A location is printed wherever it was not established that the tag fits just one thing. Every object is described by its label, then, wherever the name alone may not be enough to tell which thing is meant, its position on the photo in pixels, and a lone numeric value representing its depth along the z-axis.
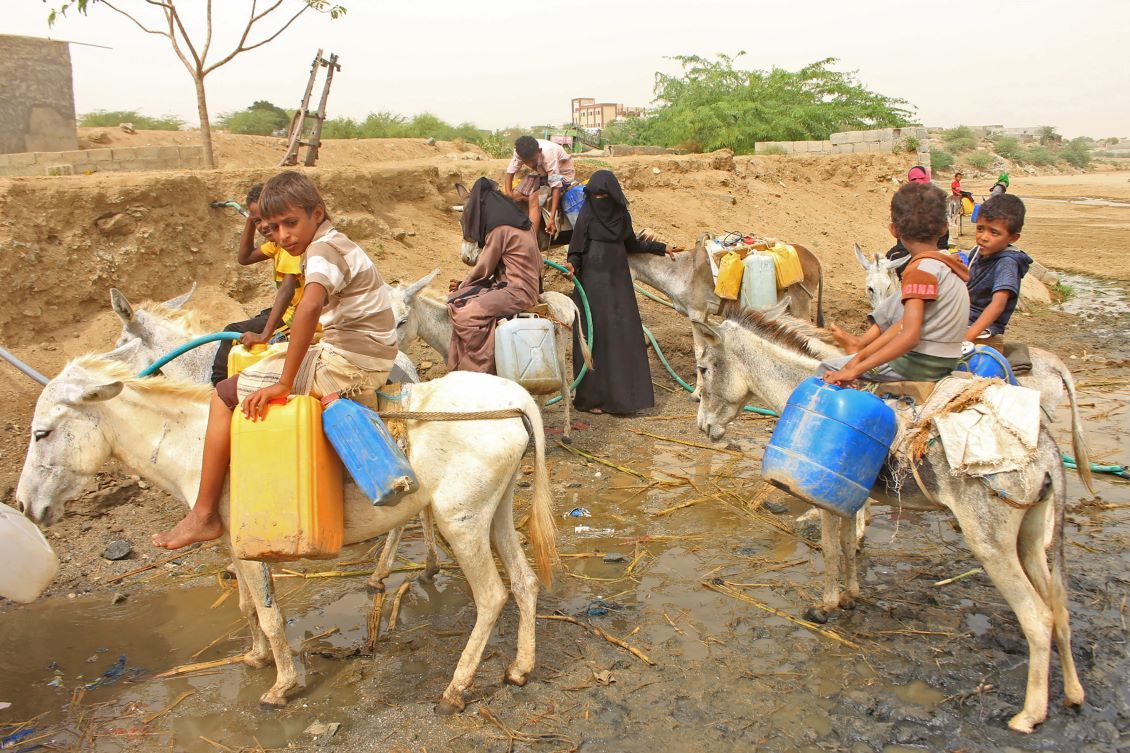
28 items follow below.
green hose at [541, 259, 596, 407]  8.45
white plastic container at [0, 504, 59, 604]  3.96
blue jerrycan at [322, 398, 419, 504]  3.60
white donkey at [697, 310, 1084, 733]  3.73
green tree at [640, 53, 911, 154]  20.58
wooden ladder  12.66
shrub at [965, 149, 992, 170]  41.47
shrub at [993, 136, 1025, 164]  47.09
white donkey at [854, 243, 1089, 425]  5.01
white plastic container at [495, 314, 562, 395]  6.99
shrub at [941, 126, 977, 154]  48.52
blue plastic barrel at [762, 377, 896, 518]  3.89
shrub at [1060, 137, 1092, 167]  49.37
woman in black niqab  8.75
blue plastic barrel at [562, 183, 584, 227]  9.00
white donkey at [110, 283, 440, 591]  5.32
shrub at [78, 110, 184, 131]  23.41
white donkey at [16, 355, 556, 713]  3.96
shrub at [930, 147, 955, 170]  37.03
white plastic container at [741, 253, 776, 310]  8.63
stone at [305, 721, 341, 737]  3.88
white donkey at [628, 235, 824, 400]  9.33
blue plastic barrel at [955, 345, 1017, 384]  4.57
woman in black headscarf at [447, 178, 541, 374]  7.07
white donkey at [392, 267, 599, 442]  7.14
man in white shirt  8.79
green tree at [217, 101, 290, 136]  26.78
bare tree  12.19
